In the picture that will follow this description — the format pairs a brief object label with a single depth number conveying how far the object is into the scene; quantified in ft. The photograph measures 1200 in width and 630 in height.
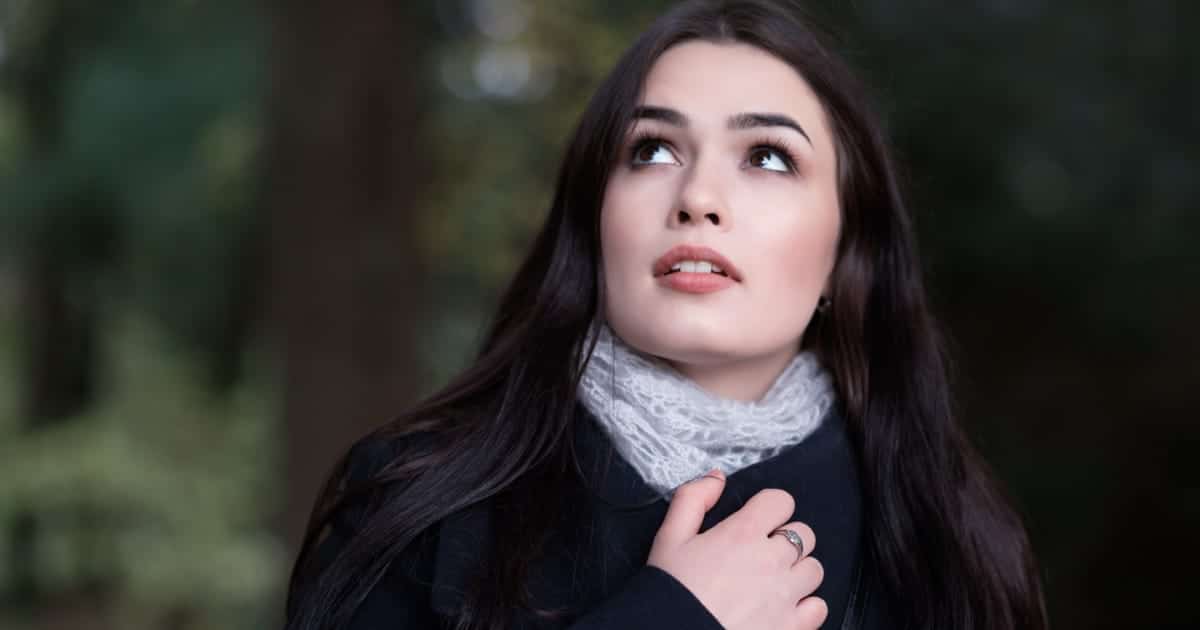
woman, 6.17
